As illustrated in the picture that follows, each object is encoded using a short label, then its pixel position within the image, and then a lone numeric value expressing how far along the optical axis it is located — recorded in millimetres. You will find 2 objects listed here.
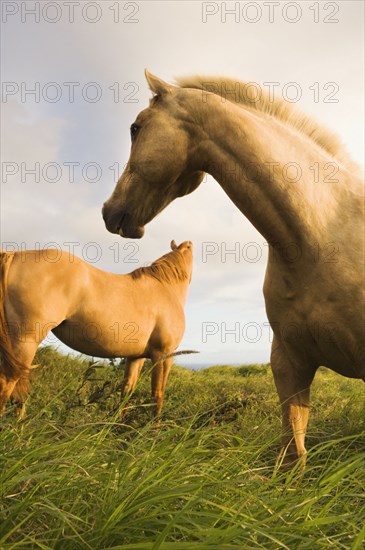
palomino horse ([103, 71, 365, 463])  2785
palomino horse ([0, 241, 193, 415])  5344
